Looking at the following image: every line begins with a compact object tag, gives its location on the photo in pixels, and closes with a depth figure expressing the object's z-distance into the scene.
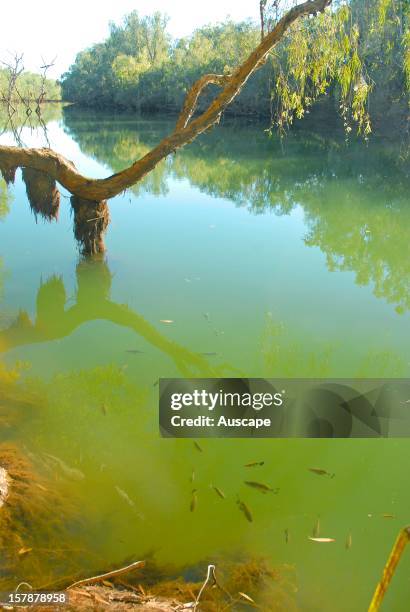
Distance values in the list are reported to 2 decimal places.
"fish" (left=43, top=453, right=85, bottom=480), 3.28
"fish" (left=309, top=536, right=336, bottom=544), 2.84
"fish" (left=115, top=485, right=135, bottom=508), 3.10
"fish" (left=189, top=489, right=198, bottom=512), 3.06
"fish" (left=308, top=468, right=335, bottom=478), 3.37
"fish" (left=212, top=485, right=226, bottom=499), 3.16
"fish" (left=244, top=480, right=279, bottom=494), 3.22
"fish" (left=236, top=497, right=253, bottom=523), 2.99
